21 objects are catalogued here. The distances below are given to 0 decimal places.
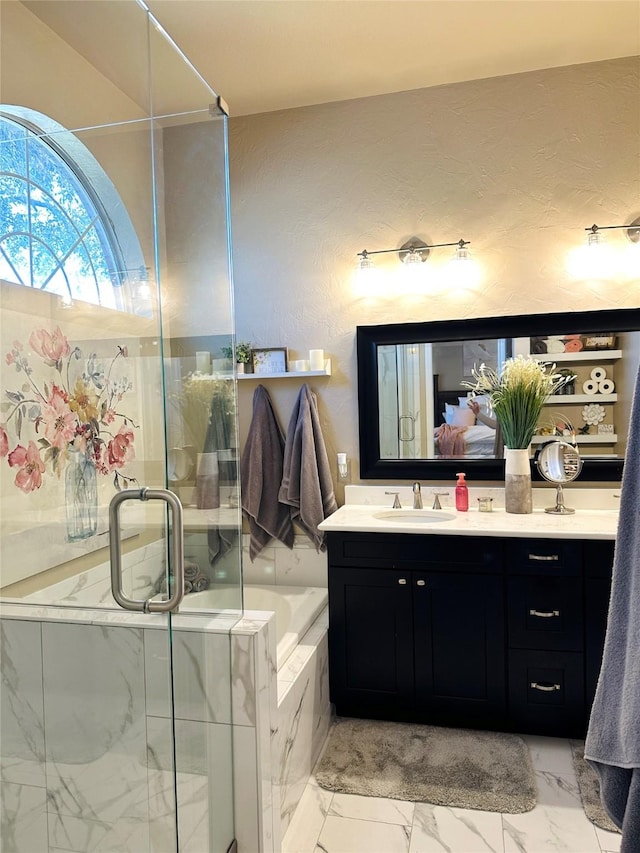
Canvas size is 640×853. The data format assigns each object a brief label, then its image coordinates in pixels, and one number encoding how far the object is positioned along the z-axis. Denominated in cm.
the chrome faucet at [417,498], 285
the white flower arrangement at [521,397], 262
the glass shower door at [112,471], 141
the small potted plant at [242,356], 307
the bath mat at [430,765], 203
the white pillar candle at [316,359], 296
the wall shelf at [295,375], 295
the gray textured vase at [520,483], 265
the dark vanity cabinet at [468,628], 230
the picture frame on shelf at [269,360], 306
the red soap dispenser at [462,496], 278
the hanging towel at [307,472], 295
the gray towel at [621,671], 77
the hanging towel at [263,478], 304
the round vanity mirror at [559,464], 268
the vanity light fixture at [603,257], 267
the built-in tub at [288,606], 235
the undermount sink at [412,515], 276
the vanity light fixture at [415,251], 287
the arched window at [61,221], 151
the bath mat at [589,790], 190
